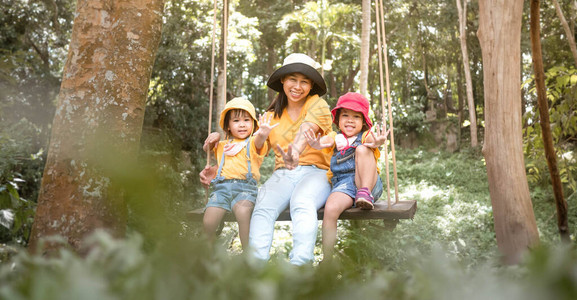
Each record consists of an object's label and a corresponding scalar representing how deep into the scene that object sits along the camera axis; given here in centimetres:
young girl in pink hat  271
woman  263
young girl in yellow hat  286
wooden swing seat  269
